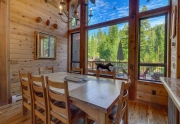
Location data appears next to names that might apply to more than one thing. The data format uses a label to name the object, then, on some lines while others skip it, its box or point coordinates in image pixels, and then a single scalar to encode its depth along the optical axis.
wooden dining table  1.12
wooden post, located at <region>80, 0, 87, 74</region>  4.25
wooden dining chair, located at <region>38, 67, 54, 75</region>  2.89
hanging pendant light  2.19
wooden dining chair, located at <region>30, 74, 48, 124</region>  1.59
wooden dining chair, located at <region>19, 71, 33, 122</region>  1.89
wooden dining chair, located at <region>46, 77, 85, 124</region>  1.31
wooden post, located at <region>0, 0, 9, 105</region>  2.64
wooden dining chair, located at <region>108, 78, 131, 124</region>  1.21
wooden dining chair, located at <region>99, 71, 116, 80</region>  2.35
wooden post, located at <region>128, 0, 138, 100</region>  3.07
